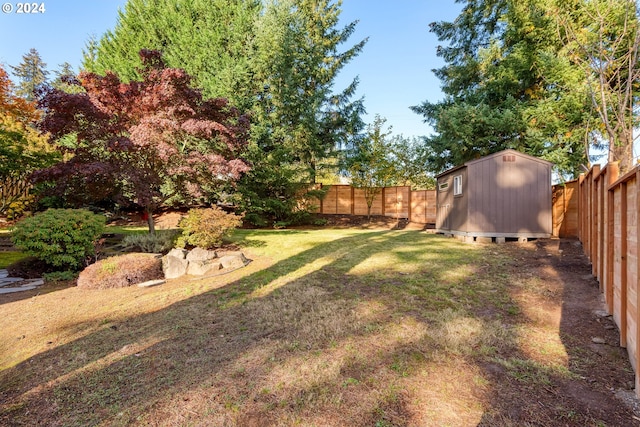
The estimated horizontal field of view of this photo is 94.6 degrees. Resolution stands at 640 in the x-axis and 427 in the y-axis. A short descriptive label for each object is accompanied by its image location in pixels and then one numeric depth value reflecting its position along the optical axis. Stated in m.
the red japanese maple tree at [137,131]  6.08
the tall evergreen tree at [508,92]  9.22
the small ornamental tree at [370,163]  16.22
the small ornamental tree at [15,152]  8.13
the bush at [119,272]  4.83
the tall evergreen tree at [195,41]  13.95
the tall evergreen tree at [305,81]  14.08
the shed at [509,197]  7.88
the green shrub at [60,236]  5.14
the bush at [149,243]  6.69
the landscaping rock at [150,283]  4.86
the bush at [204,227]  6.65
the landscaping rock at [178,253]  5.71
